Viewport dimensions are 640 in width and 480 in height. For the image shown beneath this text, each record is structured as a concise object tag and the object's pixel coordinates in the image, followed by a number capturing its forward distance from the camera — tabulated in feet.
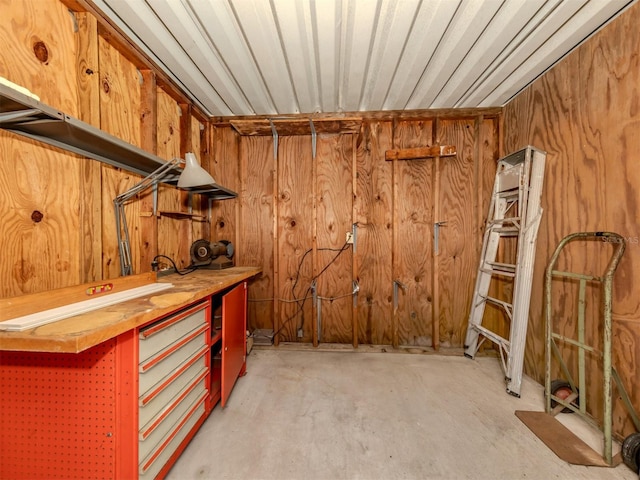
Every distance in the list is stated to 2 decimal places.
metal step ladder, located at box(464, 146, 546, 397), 5.98
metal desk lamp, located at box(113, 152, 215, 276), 4.91
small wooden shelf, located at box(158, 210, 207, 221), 6.24
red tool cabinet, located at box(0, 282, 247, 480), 2.79
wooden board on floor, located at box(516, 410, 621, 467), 4.12
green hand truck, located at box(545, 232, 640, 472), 4.05
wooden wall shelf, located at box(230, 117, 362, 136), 7.57
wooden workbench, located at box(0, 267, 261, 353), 2.18
